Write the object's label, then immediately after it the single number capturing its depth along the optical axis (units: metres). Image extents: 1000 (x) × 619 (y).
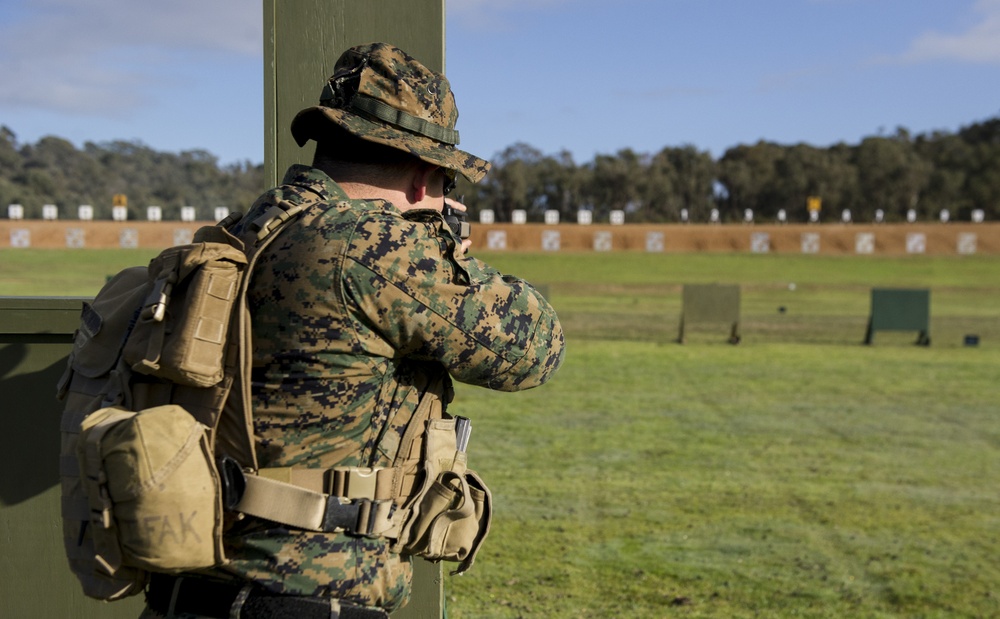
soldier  2.16
